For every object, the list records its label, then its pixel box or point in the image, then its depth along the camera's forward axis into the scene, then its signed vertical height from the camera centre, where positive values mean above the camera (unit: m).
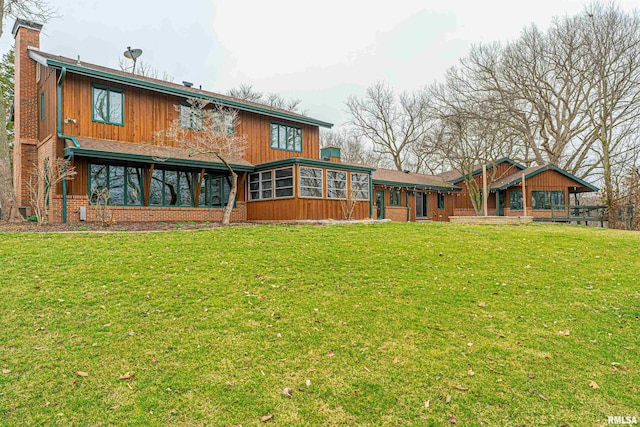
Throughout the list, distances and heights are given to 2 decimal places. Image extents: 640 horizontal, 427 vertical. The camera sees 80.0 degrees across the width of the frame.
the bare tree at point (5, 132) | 12.27 +3.23
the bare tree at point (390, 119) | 32.88 +8.69
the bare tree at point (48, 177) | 10.77 +1.36
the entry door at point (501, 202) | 24.12 +0.88
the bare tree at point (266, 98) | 31.11 +10.44
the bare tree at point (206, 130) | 13.75 +3.43
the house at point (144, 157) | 11.86 +2.18
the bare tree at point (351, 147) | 36.41 +6.92
